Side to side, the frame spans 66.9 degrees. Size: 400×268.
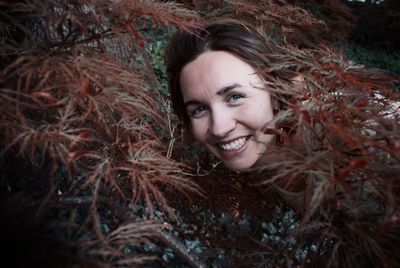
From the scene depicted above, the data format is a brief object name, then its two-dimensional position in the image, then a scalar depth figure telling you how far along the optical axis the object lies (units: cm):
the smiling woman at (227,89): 41
